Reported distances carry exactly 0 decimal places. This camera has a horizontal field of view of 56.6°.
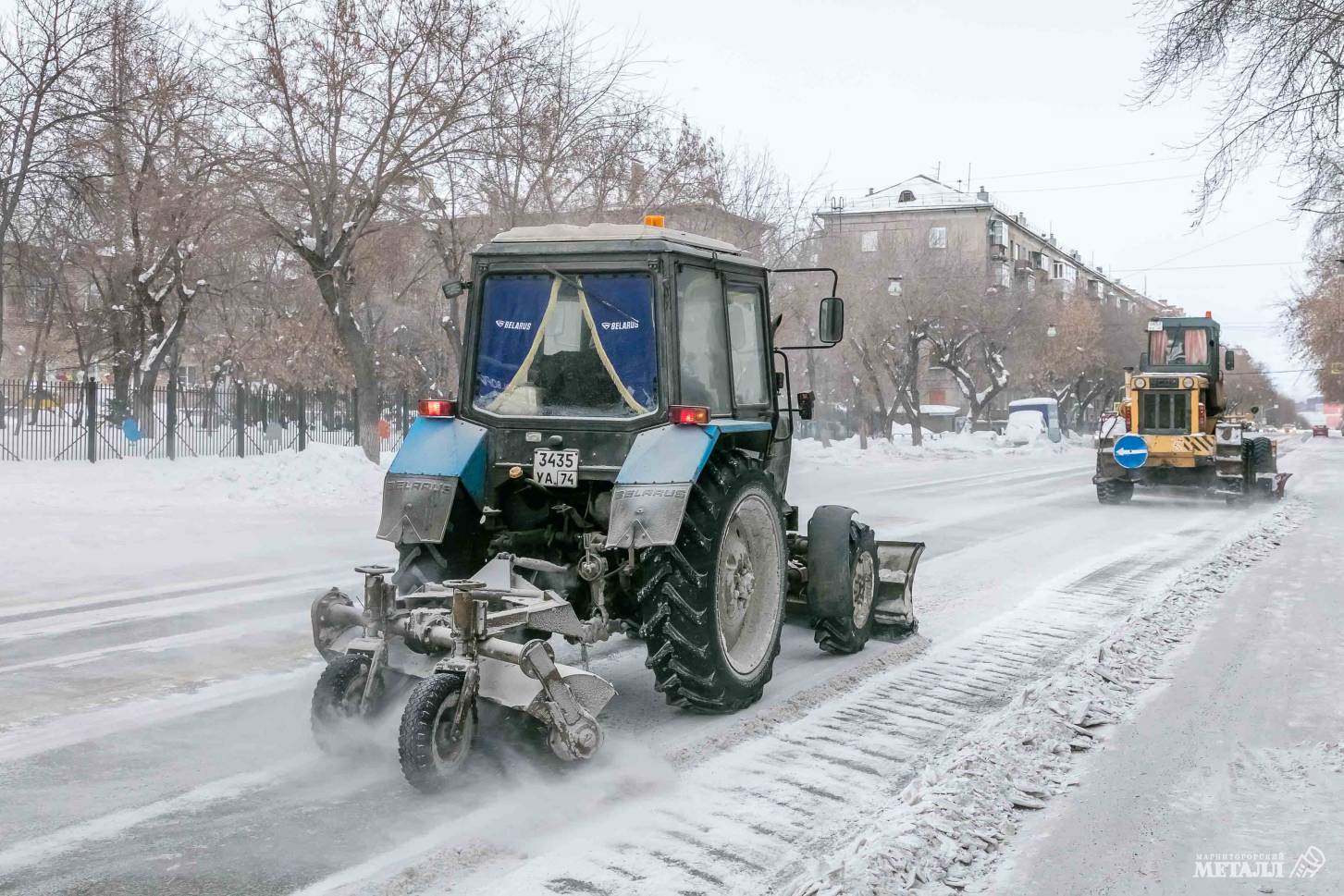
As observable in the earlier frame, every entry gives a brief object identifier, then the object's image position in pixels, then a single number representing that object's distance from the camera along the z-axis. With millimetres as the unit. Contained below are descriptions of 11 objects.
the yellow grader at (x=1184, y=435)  20938
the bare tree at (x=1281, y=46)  12570
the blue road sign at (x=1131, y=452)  20203
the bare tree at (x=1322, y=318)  41938
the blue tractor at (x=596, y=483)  5523
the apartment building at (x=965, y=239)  50594
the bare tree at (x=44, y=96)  20922
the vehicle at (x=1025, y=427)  53844
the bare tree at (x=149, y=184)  20453
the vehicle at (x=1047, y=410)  57094
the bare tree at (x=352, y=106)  19719
